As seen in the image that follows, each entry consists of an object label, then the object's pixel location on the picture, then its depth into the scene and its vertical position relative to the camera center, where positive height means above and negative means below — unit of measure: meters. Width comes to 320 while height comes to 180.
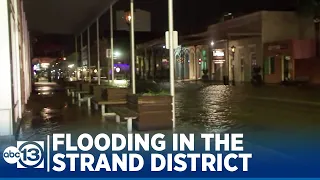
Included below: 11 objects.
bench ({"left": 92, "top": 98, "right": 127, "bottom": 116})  14.30 -0.92
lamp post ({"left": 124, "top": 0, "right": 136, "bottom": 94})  13.15 +0.60
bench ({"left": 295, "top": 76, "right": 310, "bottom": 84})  35.88 -0.80
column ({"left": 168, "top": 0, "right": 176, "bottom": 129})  10.32 +0.52
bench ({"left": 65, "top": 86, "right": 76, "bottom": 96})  25.98 -0.97
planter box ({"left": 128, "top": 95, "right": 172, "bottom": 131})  10.23 -0.89
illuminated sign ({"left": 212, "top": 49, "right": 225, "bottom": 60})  42.50 +1.56
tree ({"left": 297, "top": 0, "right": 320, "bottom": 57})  39.59 +5.14
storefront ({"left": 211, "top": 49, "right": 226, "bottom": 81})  50.02 +0.12
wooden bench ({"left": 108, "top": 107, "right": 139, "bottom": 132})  10.16 -0.94
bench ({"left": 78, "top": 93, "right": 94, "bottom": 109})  18.27 -1.05
